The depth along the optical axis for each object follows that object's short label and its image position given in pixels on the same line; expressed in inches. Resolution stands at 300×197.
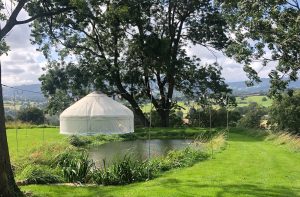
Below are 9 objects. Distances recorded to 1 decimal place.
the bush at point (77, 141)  759.2
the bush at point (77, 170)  362.9
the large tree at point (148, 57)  1102.4
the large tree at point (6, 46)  248.8
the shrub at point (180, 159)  456.8
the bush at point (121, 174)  358.3
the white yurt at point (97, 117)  677.3
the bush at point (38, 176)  356.0
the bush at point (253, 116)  1709.9
